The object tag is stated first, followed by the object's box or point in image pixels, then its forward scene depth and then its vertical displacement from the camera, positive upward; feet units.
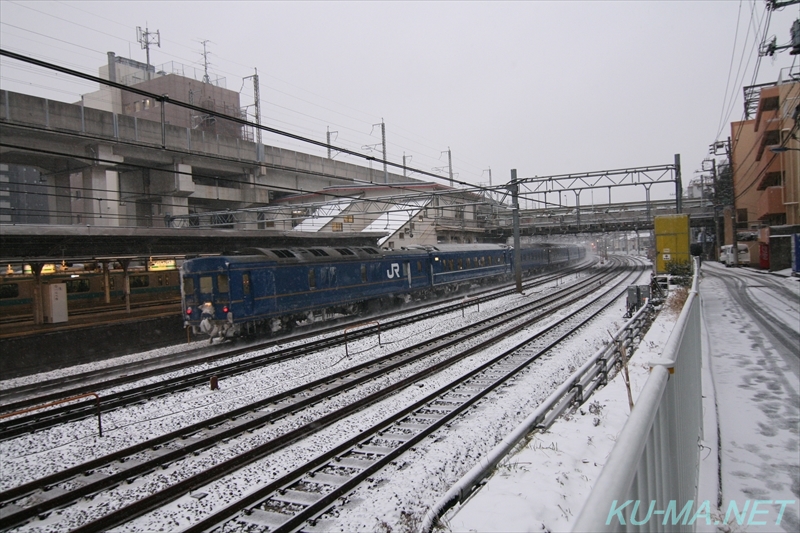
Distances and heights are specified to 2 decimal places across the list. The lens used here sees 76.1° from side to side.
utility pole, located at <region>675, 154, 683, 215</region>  79.61 +9.08
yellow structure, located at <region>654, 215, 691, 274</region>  74.18 +0.86
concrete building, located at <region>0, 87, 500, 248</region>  77.25 +18.96
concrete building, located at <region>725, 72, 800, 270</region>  115.75 +20.01
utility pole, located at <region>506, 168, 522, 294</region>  80.84 +6.66
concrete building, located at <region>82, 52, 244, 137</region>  129.91 +46.52
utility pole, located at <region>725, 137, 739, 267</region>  154.87 +7.93
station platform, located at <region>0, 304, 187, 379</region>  50.88 -7.91
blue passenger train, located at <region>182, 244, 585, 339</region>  53.57 -2.89
